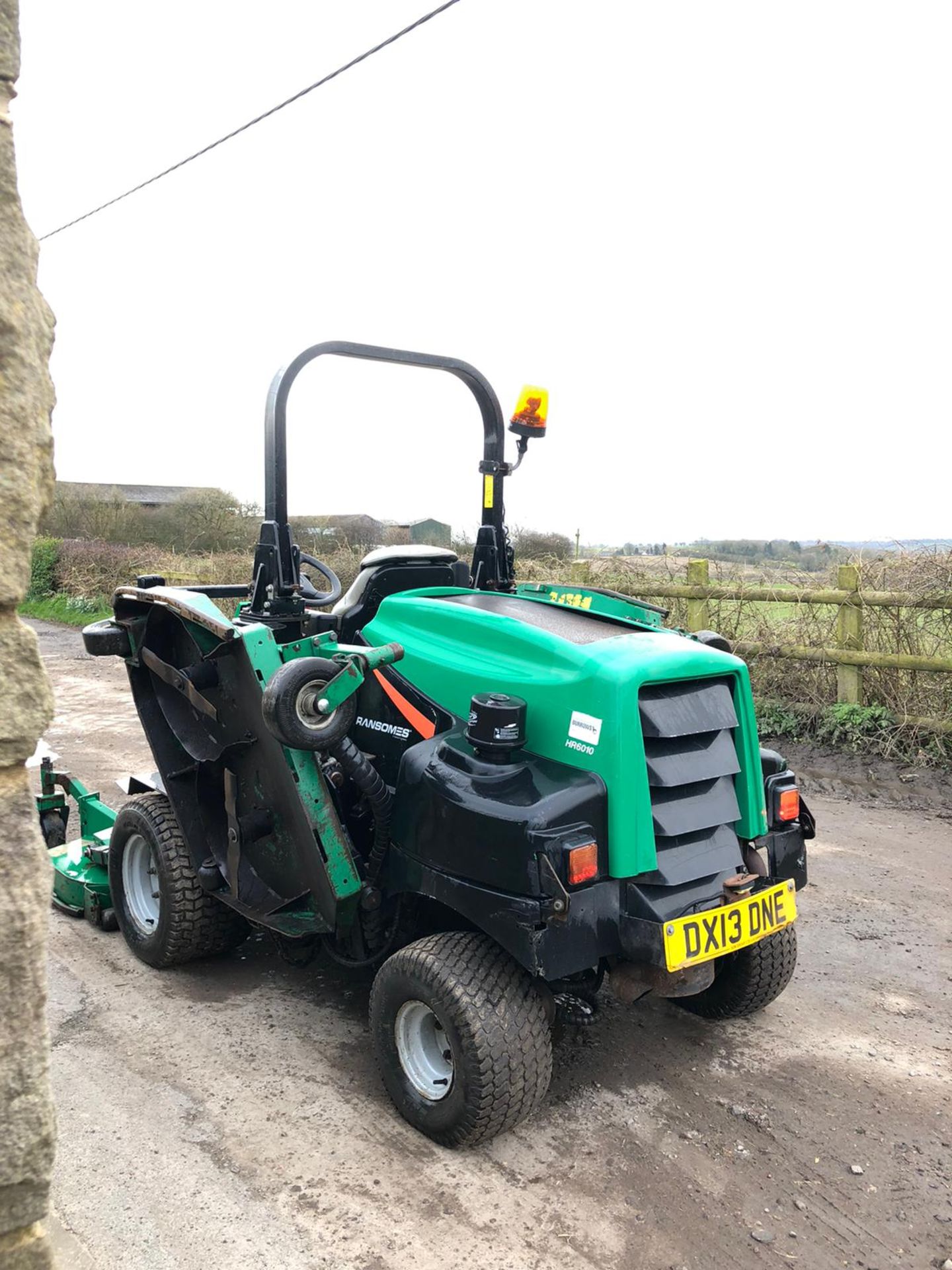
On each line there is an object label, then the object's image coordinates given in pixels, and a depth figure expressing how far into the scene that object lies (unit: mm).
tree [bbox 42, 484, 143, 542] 22891
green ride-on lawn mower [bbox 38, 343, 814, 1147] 2707
